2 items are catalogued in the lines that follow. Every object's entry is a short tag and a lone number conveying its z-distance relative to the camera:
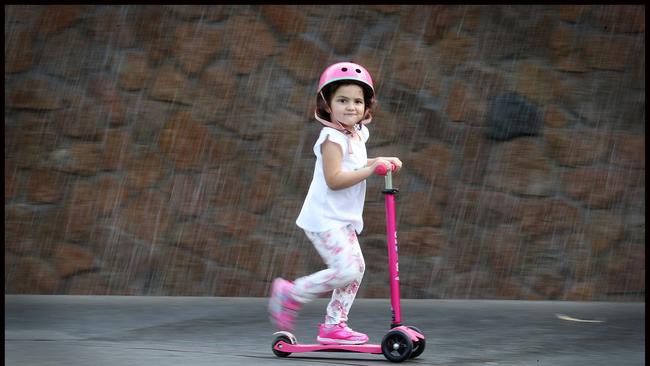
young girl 11.31
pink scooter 10.98
